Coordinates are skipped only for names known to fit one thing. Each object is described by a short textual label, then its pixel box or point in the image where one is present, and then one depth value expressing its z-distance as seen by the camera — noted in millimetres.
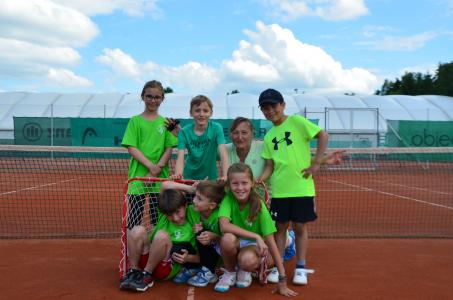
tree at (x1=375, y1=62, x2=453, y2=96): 43725
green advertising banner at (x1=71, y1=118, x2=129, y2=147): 20266
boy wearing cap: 4125
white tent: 28031
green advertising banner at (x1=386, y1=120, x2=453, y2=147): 21953
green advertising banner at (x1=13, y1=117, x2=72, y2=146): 20172
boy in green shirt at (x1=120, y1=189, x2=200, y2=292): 3945
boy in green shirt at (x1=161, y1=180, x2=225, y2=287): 4059
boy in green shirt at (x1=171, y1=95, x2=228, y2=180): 4266
